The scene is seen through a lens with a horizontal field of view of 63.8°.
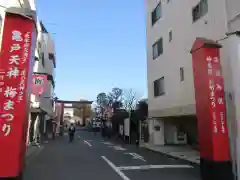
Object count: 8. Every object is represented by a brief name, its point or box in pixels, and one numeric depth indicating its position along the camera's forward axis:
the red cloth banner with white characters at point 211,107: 5.65
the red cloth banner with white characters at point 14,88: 3.94
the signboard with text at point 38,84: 14.15
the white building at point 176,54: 8.59
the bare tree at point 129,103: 34.98
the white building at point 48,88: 17.96
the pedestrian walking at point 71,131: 20.15
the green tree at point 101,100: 44.78
